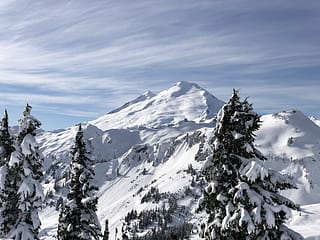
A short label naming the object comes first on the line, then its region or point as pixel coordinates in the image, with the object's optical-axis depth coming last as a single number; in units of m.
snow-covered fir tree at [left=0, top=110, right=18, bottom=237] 23.59
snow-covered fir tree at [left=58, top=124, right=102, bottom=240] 23.98
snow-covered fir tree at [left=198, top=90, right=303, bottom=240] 14.61
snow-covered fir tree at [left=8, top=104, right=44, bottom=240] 22.45
